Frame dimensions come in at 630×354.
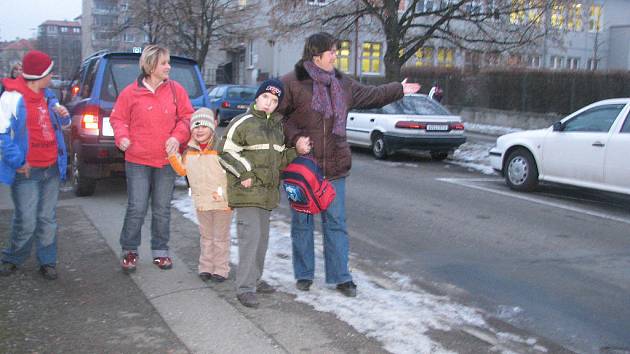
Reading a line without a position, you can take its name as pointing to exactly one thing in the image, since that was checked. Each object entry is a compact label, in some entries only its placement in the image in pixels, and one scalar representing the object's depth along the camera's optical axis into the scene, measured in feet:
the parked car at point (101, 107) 26.68
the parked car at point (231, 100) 77.71
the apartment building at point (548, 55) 132.67
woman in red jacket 16.80
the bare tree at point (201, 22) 112.47
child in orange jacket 16.56
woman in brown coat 15.30
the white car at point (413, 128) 46.50
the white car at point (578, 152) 29.76
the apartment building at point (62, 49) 257.55
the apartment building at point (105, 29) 130.21
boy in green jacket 14.67
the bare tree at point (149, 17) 111.14
